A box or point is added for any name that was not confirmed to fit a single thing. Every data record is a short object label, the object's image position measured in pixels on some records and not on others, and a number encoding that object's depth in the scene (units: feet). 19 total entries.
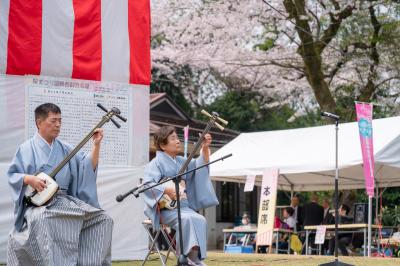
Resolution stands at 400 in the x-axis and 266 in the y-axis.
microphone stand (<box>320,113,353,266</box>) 24.05
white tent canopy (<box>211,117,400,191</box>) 42.01
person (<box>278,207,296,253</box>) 50.44
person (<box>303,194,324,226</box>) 49.01
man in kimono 19.70
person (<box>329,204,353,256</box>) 46.32
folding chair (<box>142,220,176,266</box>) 23.80
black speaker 44.73
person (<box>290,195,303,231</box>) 51.80
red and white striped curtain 28.89
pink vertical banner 38.06
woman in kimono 22.89
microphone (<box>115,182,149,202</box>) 20.38
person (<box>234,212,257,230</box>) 51.91
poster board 28.99
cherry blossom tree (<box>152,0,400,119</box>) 53.57
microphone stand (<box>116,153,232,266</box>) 20.27
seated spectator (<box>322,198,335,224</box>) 48.94
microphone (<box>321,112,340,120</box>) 24.56
